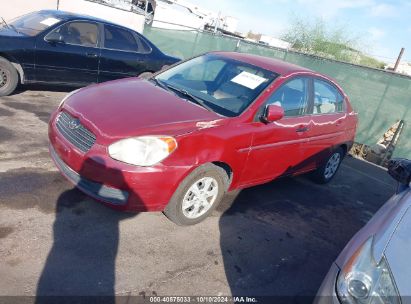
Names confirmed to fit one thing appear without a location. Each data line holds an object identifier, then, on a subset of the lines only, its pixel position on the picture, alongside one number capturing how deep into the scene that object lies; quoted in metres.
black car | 6.40
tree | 21.91
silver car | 2.06
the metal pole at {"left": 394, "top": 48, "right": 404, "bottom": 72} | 20.98
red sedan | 3.26
